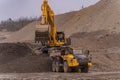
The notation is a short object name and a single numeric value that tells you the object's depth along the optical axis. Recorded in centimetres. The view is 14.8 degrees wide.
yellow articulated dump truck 3888
